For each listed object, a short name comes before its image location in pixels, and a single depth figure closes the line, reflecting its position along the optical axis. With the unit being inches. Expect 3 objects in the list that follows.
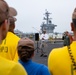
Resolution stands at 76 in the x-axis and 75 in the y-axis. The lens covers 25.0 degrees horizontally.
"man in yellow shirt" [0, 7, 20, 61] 97.5
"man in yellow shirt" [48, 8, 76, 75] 57.7
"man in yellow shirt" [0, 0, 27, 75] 43.4
